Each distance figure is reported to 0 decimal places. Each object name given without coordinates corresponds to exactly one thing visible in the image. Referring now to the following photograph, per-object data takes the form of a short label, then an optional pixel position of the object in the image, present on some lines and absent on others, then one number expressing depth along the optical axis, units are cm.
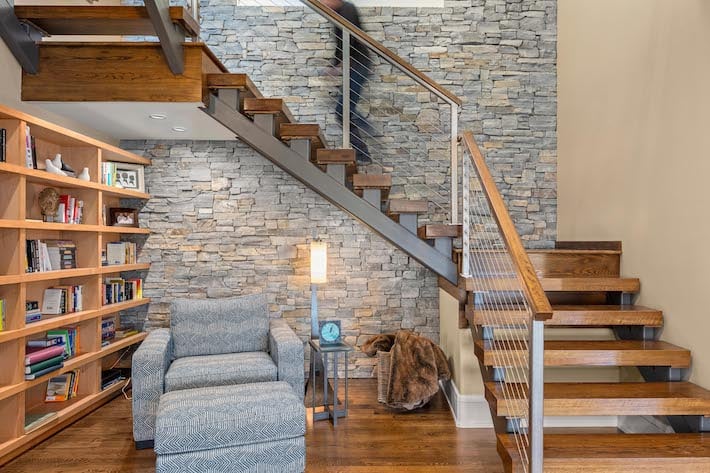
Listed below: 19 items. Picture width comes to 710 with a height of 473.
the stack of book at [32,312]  311
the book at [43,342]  320
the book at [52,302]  341
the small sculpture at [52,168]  325
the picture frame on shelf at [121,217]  422
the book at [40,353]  299
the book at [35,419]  301
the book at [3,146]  284
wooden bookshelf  286
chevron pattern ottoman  241
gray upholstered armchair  304
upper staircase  228
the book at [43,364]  297
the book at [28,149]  298
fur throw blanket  356
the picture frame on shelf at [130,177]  423
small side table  342
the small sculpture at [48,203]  339
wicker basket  371
